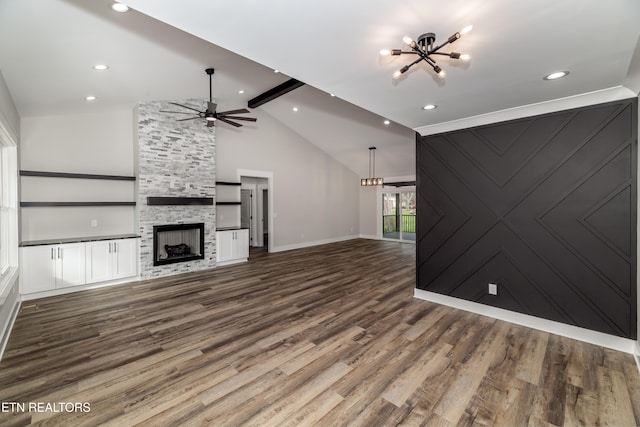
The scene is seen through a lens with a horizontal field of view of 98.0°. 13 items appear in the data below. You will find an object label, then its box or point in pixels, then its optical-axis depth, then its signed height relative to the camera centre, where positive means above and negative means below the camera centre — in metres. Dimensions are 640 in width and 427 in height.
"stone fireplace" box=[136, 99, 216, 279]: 5.55 +0.45
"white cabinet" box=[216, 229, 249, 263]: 6.73 -0.84
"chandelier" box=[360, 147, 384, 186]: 8.94 +1.03
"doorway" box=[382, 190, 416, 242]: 10.60 -0.14
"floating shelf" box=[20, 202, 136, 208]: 4.52 +0.14
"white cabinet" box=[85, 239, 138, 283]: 4.88 -0.87
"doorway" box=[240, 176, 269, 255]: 9.67 +0.16
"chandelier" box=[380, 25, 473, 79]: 1.92 +1.16
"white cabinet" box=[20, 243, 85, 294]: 4.27 -0.88
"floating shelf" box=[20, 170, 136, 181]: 4.57 +0.65
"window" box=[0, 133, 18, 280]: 3.83 +0.13
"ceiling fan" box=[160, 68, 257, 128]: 4.76 +1.78
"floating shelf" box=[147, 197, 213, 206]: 5.59 +0.23
